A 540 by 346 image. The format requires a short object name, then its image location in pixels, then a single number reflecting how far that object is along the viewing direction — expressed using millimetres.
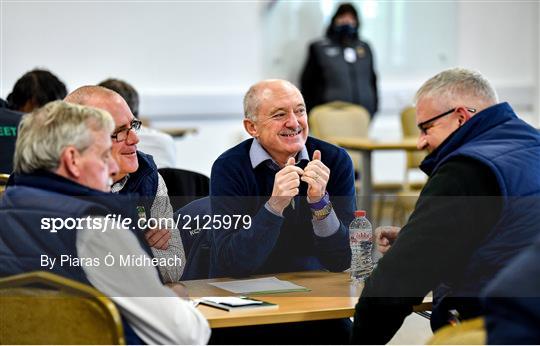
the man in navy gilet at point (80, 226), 2148
